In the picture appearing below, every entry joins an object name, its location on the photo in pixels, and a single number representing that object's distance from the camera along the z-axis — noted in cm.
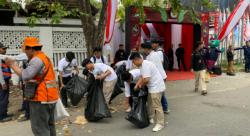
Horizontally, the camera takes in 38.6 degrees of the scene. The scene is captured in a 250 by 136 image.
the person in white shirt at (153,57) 769
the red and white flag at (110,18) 1027
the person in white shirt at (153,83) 659
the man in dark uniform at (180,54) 1752
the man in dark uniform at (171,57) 1790
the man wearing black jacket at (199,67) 1066
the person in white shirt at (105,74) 748
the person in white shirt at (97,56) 882
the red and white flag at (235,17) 1486
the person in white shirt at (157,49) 784
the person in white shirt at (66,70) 874
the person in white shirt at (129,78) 709
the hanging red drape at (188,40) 1745
